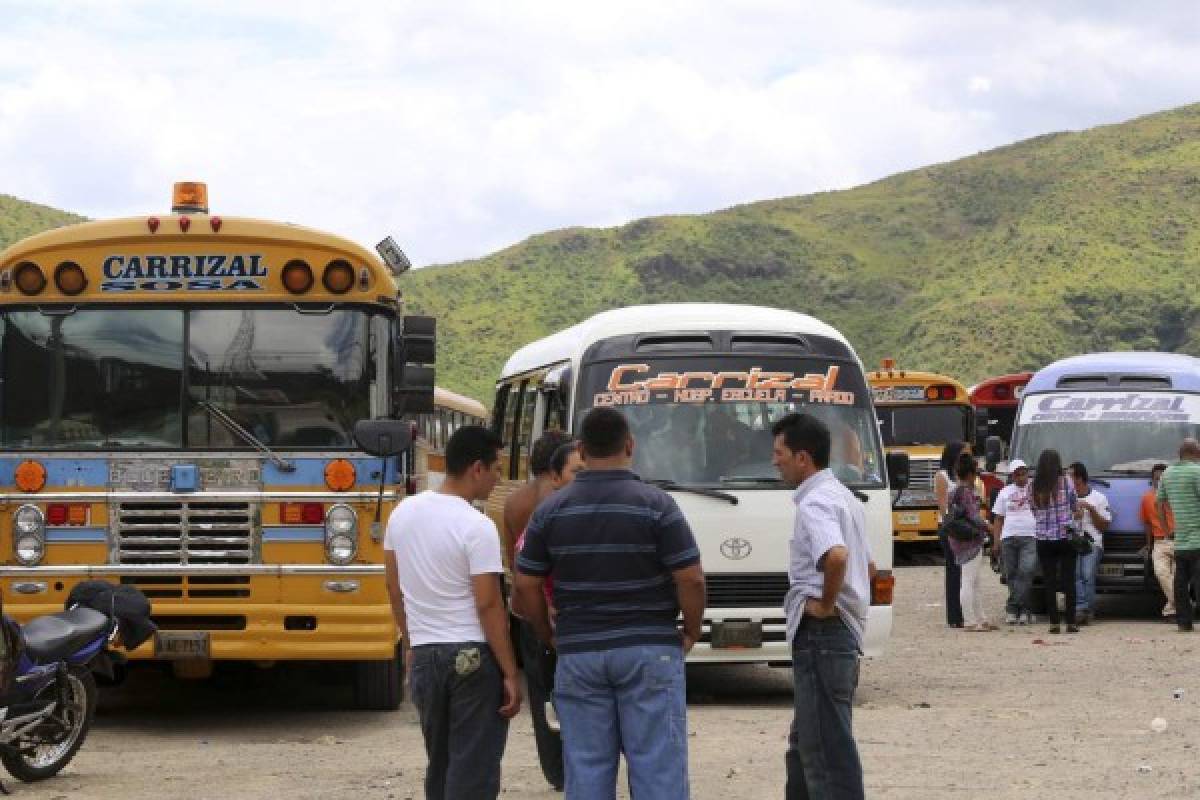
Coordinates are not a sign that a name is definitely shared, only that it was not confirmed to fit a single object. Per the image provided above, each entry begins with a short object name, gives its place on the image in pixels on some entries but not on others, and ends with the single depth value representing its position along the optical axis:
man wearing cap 20.36
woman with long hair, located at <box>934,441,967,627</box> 20.18
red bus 33.69
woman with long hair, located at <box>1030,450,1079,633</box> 19.62
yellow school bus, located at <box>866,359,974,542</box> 31.78
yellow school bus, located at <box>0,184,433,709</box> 12.50
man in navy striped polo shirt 7.05
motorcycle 10.54
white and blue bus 21.08
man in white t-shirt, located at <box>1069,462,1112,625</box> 20.61
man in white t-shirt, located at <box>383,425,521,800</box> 7.42
